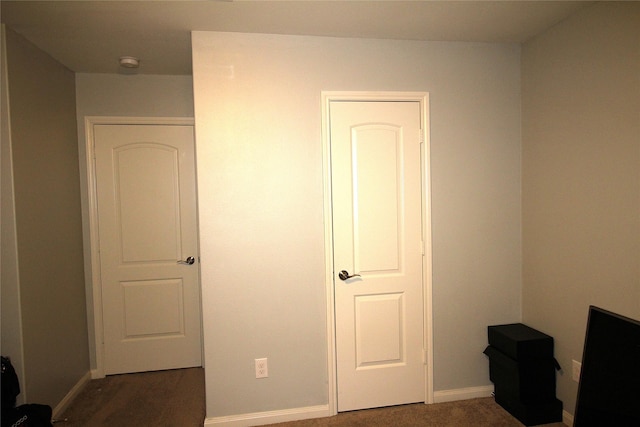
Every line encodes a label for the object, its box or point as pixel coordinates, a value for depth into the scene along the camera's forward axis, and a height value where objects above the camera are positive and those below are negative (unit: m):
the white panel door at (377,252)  2.38 -0.34
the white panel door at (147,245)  2.98 -0.32
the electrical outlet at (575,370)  2.14 -1.05
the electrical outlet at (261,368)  2.33 -1.07
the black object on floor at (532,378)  2.23 -1.14
